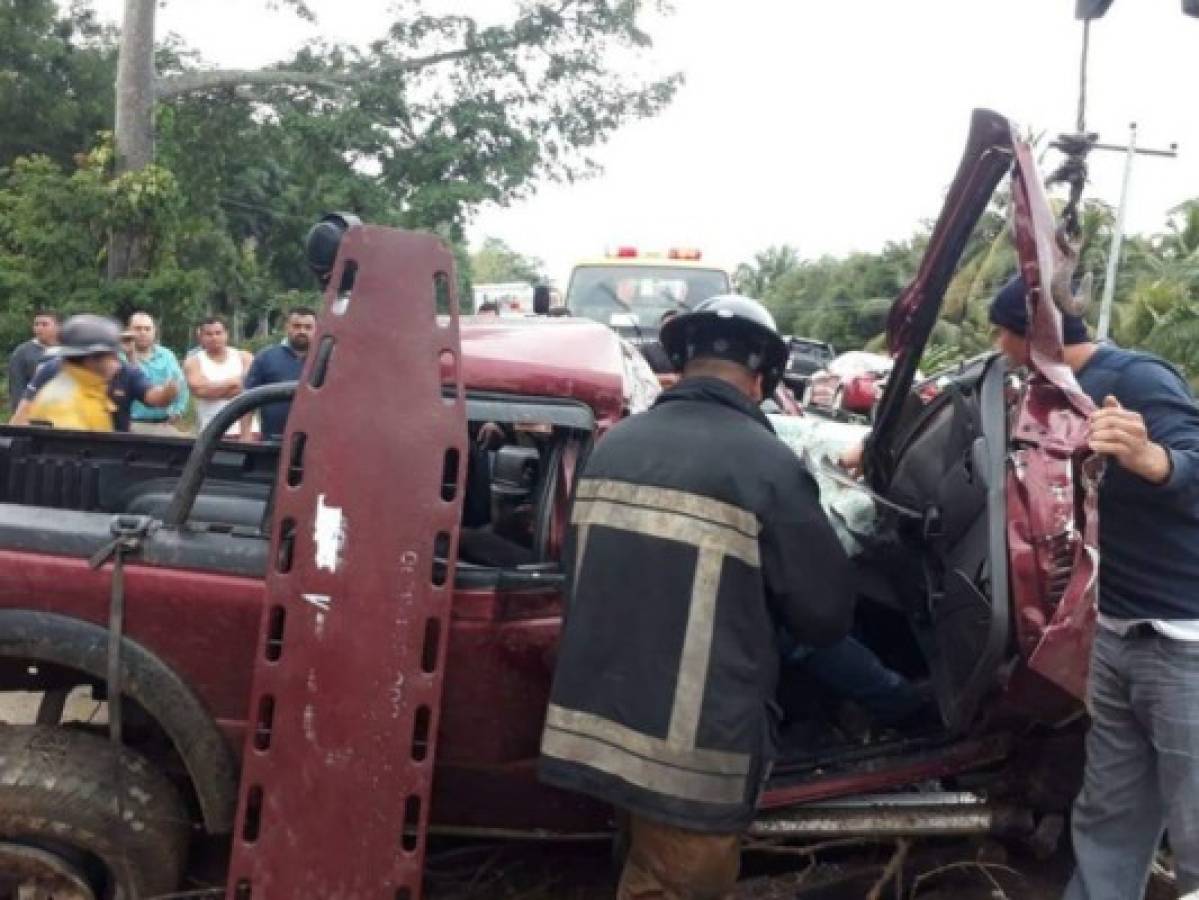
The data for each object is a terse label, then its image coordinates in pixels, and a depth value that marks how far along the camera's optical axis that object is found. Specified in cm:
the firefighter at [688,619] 227
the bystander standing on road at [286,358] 605
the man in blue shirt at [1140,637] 258
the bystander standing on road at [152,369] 628
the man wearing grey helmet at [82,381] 442
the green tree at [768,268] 6162
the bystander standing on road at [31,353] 761
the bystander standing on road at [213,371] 684
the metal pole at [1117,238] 1164
